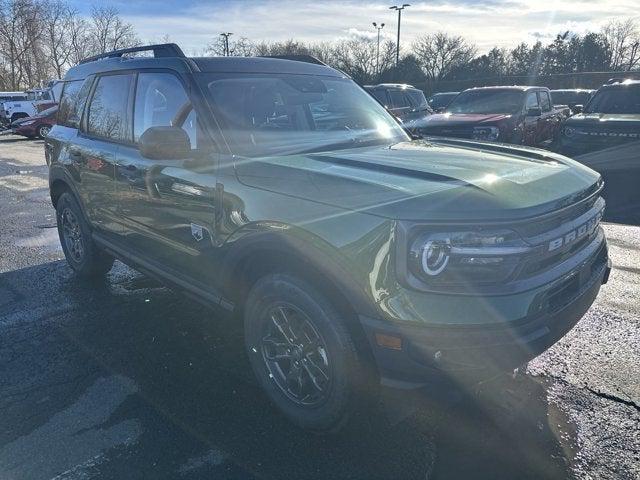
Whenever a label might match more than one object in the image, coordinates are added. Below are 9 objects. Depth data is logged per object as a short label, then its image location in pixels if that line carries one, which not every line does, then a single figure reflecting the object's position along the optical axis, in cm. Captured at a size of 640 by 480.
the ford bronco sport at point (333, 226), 220
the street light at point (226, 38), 5812
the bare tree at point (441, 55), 6300
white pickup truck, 2940
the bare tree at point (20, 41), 6319
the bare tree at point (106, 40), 7104
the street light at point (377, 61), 6122
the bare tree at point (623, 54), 5881
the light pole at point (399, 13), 4548
